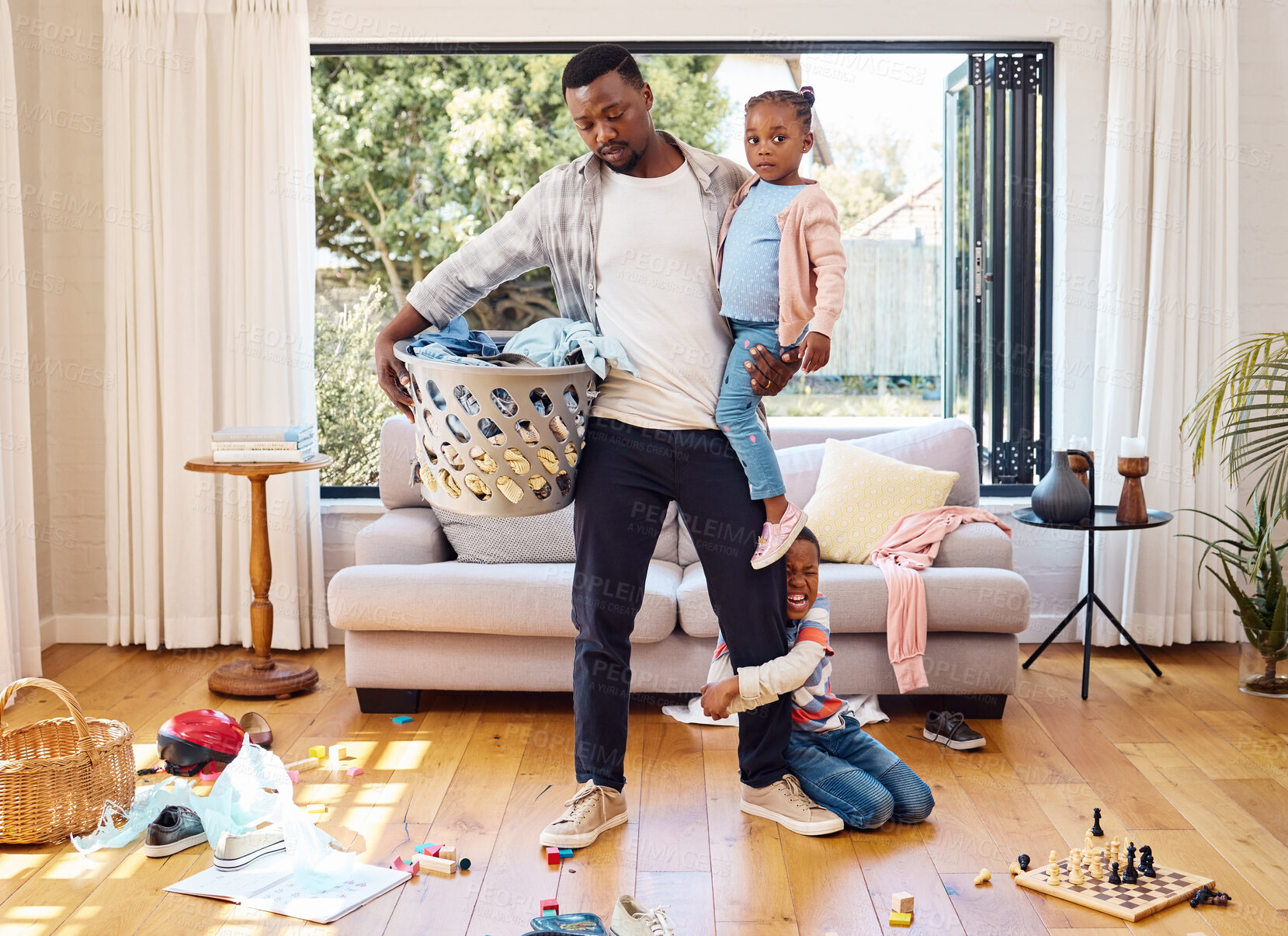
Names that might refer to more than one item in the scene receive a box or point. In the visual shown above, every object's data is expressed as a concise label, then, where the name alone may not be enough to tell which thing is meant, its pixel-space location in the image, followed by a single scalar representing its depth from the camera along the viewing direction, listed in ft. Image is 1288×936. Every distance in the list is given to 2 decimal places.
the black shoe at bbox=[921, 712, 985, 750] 10.44
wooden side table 12.10
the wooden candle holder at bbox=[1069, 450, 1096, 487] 12.46
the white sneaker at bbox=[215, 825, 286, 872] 8.07
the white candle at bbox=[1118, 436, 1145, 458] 12.53
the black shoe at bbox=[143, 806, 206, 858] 8.32
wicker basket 8.29
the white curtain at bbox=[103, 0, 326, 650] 13.51
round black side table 12.05
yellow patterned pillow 12.03
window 14.38
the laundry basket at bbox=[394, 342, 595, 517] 6.73
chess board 7.30
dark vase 12.14
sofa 11.05
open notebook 7.48
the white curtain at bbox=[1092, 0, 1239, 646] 13.41
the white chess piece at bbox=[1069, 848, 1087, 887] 7.72
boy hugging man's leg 8.05
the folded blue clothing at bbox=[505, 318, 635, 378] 7.17
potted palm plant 11.19
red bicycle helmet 9.92
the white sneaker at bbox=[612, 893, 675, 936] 6.70
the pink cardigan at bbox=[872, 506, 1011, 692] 10.89
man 7.61
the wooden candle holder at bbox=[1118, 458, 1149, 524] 12.45
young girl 7.24
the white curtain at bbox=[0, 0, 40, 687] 11.88
